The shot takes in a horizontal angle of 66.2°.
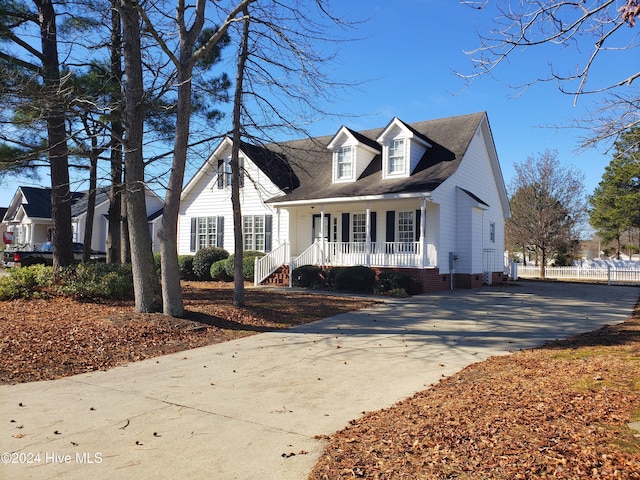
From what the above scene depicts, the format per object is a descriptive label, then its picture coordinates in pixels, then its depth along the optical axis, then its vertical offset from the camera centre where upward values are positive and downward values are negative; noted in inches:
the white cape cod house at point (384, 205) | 816.9 +94.1
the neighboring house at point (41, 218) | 1587.1 +131.6
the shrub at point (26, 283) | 505.0 -27.1
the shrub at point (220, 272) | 906.1 -28.5
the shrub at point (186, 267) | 975.1 -20.6
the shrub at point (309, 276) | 802.8 -32.3
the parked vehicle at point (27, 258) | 862.6 -2.5
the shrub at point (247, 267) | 885.2 -18.9
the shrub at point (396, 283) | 732.7 -40.6
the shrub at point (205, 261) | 952.3 -8.5
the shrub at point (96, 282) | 499.5 -26.1
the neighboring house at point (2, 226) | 2100.9 +133.4
